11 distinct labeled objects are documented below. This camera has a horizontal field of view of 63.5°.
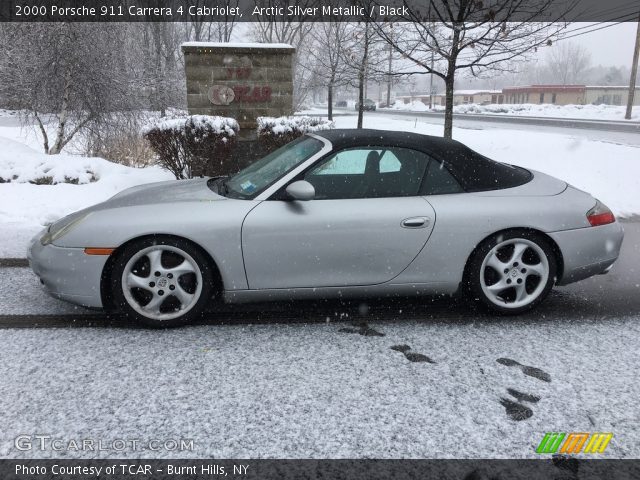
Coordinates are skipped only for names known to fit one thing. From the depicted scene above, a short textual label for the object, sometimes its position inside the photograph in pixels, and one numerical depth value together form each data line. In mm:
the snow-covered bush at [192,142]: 8680
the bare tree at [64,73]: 11102
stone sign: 12125
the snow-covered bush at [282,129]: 9688
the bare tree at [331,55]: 25875
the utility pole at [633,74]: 35059
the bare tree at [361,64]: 14239
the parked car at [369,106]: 54938
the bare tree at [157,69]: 14430
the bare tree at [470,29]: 9797
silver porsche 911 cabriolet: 3389
